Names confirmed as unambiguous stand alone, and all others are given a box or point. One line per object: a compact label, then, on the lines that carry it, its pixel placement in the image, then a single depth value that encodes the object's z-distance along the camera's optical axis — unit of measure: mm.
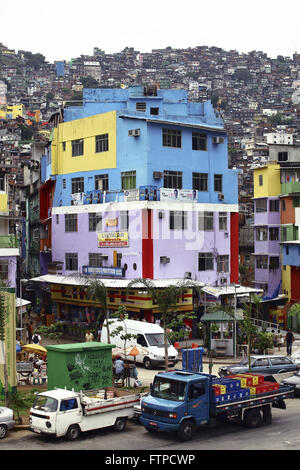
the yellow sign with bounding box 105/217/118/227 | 47359
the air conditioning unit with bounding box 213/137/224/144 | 50500
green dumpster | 24609
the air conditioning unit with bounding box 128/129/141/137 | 47194
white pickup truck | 21188
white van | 35594
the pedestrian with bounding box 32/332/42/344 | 38531
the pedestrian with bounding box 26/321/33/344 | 42531
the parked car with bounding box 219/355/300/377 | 31047
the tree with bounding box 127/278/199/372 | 31625
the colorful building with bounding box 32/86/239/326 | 46438
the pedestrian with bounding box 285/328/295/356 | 39859
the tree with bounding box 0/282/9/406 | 25016
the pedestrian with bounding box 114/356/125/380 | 29891
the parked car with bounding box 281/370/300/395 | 28531
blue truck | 21281
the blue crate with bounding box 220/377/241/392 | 22781
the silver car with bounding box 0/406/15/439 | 21844
